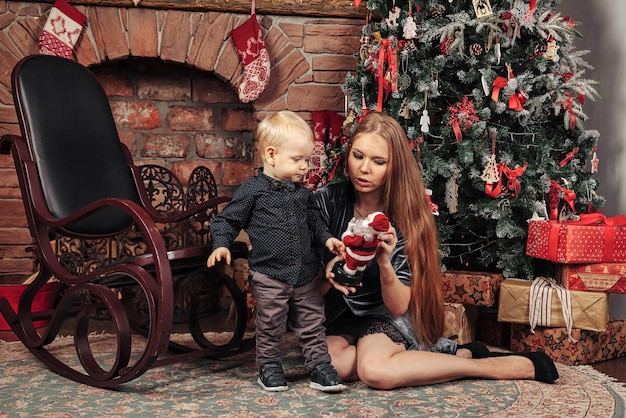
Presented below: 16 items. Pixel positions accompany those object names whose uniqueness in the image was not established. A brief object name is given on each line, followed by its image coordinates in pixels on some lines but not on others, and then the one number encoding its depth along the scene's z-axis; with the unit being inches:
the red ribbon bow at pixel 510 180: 109.7
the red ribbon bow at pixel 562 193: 110.8
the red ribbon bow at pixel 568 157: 113.2
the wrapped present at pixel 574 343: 104.9
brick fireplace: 129.6
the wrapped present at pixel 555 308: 103.1
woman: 88.7
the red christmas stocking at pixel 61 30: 125.6
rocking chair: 84.9
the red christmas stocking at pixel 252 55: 130.5
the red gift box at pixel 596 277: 103.5
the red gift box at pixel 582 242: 103.1
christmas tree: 109.9
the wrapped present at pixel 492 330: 116.6
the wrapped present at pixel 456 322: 109.7
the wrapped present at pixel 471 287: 110.0
